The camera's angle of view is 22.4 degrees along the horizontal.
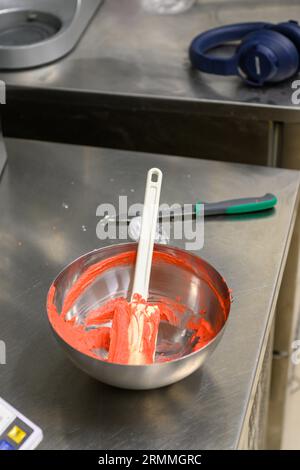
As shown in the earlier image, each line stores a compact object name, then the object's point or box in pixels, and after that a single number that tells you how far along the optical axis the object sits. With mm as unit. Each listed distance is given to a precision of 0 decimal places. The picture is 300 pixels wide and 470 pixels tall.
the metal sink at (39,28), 1529
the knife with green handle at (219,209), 1218
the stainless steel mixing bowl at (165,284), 1000
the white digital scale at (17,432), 887
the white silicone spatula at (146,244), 1021
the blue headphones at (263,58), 1400
